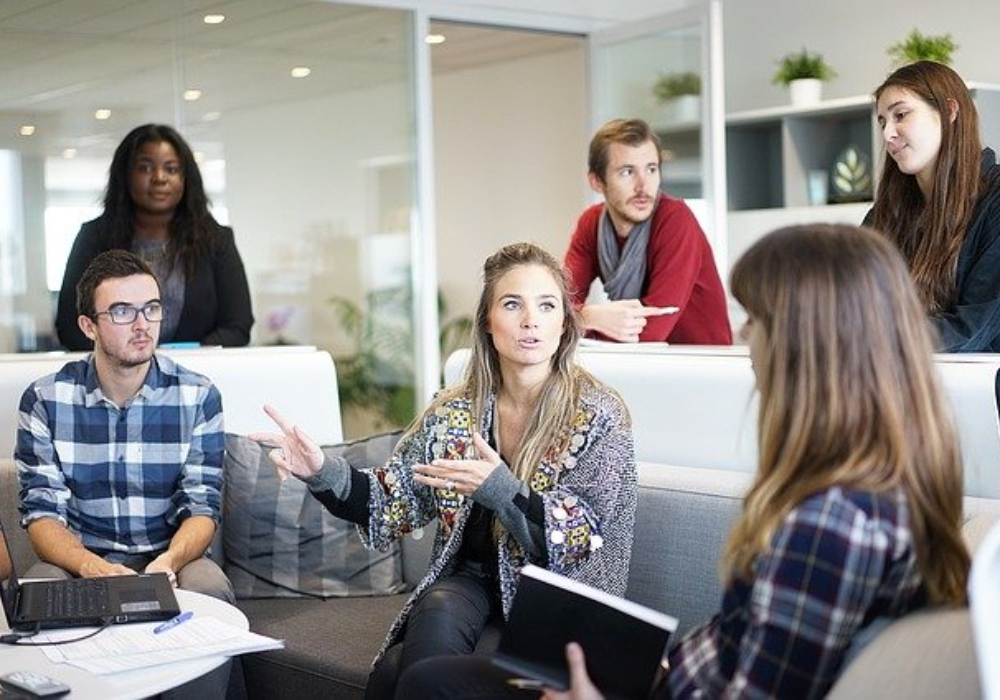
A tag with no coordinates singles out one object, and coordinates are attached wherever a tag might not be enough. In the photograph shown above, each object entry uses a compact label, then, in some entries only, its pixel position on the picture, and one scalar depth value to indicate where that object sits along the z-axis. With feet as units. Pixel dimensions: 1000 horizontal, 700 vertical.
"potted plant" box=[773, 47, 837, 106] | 21.17
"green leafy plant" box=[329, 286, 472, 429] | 20.17
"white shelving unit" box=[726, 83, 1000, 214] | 20.20
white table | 6.49
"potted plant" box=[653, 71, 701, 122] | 21.13
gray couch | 9.05
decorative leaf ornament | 20.62
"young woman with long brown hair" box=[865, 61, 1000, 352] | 9.49
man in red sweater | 12.65
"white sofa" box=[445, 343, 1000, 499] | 9.84
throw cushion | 11.33
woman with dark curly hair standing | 14.71
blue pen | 7.55
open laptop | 7.70
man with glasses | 10.50
